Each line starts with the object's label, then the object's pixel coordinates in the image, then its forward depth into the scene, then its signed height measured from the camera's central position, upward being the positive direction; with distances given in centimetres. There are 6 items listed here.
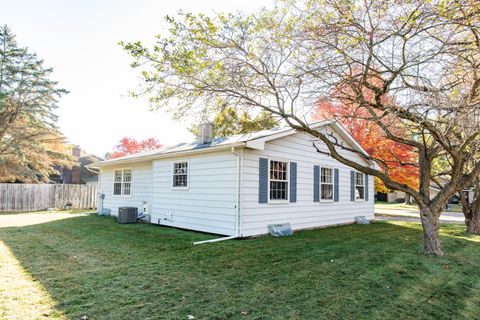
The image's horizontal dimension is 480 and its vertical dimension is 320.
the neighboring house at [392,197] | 3421 -161
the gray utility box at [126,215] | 1085 -123
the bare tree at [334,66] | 475 +213
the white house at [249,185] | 793 -7
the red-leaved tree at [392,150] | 1375 +152
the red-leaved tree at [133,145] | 2441 +304
